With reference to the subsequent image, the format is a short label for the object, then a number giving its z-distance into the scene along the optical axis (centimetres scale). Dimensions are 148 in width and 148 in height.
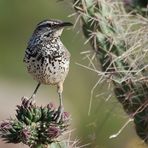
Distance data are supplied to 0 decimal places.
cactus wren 757
